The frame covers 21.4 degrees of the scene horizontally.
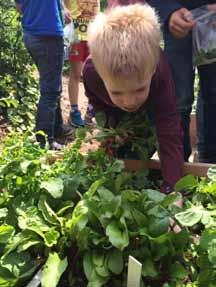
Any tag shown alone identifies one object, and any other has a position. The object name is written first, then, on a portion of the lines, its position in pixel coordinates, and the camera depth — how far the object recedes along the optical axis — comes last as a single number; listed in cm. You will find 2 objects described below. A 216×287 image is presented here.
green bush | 406
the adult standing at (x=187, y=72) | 188
